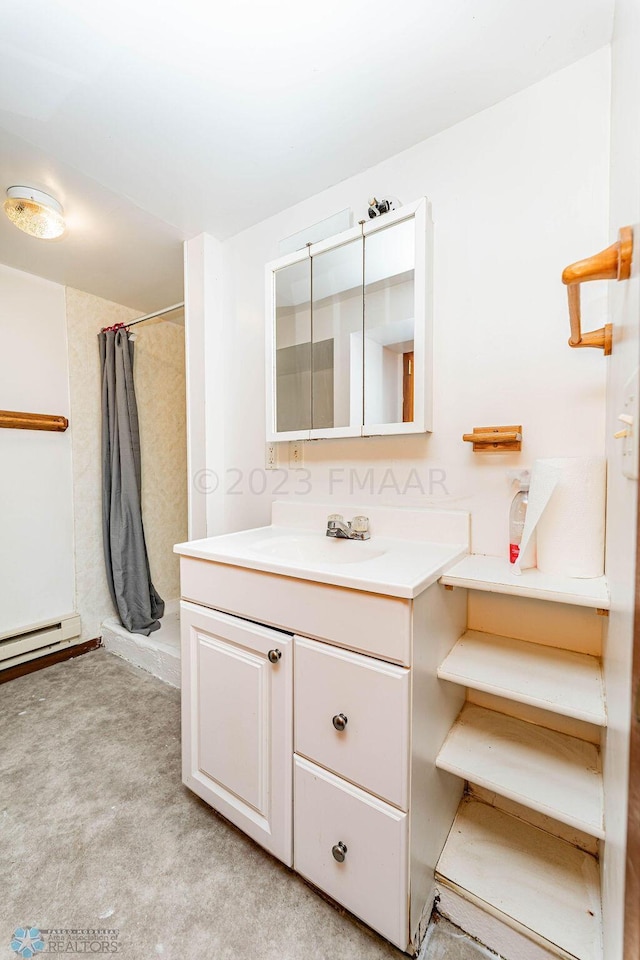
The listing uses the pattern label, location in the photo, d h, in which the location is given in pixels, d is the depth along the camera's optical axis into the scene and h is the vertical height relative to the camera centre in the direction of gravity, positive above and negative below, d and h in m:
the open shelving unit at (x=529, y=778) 0.78 -0.72
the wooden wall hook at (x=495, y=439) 1.05 +0.06
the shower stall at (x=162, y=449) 2.38 +0.08
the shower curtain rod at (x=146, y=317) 1.97 +0.79
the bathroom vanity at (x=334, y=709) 0.77 -0.59
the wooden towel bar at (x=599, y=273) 0.58 +0.33
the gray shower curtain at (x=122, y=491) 2.18 -0.17
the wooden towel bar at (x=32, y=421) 1.87 +0.21
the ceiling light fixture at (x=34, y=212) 1.39 +0.96
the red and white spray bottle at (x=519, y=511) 1.03 -0.14
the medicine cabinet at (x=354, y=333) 1.18 +0.46
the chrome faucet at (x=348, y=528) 1.25 -0.22
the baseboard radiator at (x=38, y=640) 1.90 -0.94
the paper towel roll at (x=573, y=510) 0.87 -0.11
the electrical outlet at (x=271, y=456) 1.60 +0.02
